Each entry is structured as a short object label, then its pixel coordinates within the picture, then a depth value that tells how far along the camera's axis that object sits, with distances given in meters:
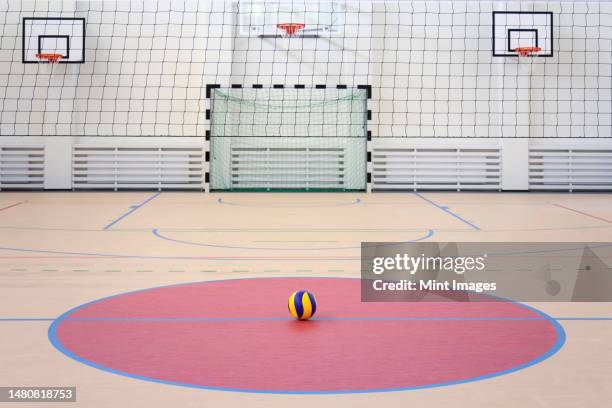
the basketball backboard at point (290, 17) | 13.70
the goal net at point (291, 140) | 13.95
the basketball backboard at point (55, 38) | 13.27
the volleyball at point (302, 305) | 3.71
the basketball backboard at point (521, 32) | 13.60
